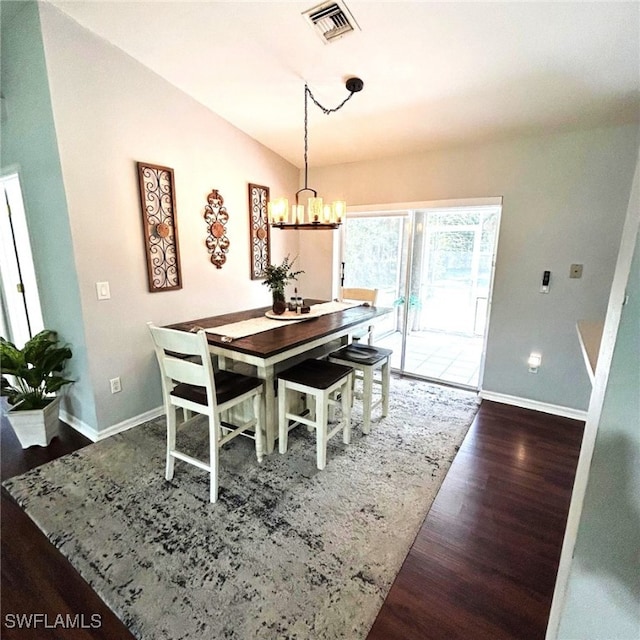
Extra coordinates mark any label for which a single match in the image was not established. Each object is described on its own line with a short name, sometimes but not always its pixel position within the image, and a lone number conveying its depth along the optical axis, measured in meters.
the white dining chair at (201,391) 1.95
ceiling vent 1.87
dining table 2.15
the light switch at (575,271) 2.88
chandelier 2.53
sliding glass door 3.92
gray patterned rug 1.47
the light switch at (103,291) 2.54
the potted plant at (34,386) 2.49
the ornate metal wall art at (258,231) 3.68
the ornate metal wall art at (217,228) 3.23
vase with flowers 2.73
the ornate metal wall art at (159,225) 2.73
